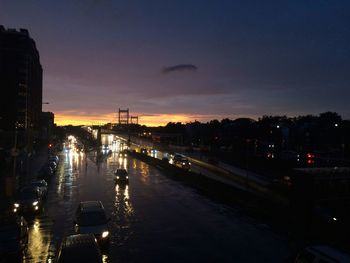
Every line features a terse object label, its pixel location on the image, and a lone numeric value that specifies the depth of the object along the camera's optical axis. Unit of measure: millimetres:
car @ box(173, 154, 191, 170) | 58856
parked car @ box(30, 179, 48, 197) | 26136
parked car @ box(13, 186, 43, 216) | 21438
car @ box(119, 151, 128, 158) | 86494
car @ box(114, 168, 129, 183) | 36906
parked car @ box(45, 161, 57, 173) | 44219
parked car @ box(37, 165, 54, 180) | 38062
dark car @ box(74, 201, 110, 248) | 15414
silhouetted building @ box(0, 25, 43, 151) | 113312
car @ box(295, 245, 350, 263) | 9445
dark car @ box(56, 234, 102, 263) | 10445
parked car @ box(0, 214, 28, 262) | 13617
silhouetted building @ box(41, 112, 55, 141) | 154950
